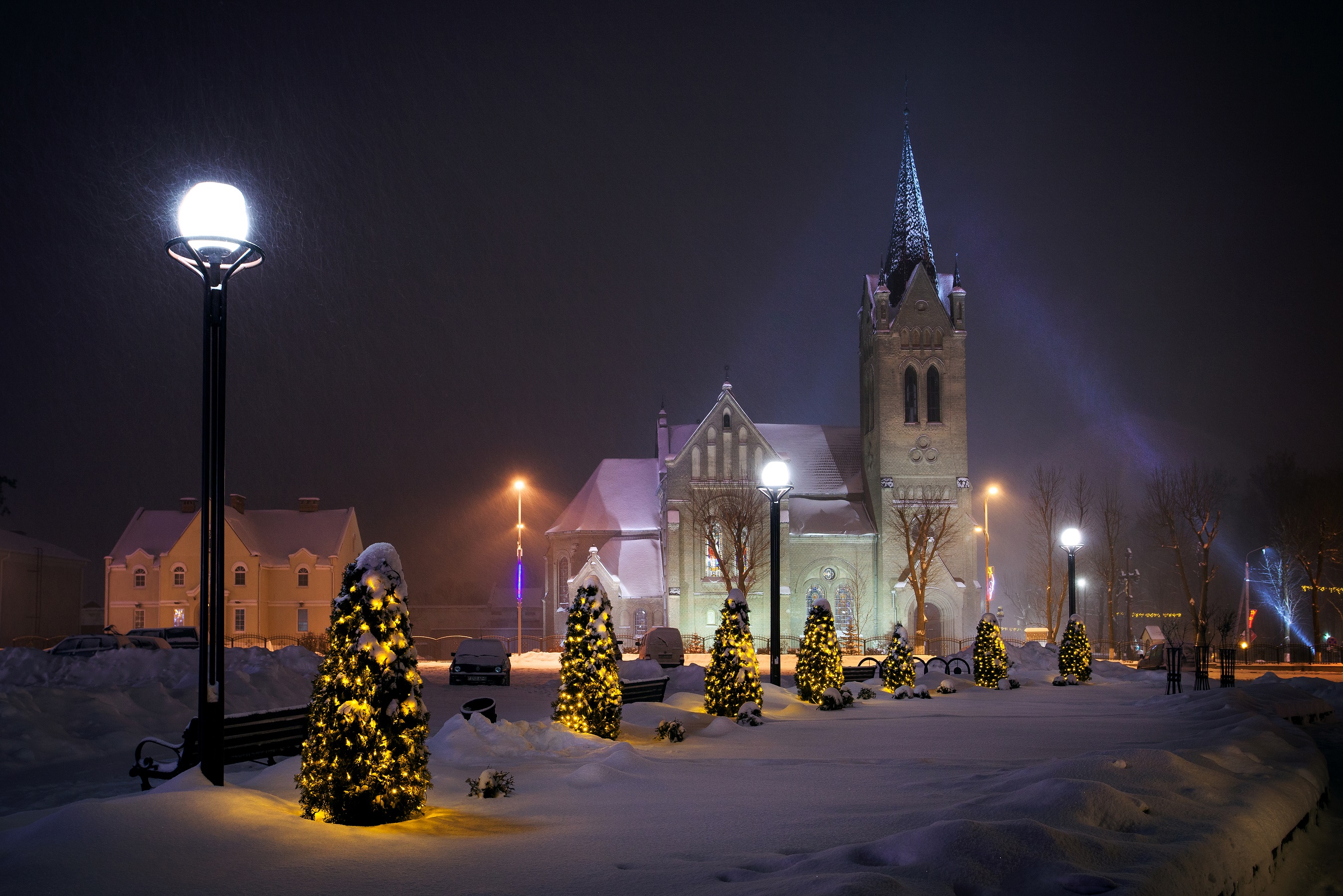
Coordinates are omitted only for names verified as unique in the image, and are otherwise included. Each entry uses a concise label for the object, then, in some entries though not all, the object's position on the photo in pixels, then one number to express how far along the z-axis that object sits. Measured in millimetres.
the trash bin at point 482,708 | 13742
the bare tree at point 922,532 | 50719
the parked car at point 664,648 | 37531
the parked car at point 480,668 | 30031
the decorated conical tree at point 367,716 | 7980
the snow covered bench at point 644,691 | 20141
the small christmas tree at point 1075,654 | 29000
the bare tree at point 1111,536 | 49594
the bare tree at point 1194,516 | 45219
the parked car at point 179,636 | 39194
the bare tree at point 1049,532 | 47212
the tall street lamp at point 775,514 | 21000
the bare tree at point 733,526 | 52469
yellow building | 60969
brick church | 54094
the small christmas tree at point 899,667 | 24312
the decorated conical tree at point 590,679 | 13969
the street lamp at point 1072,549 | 30969
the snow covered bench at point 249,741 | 10492
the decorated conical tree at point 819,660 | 20875
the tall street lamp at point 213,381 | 8609
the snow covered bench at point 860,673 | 29234
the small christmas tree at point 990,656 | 26703
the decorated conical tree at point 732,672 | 17359
